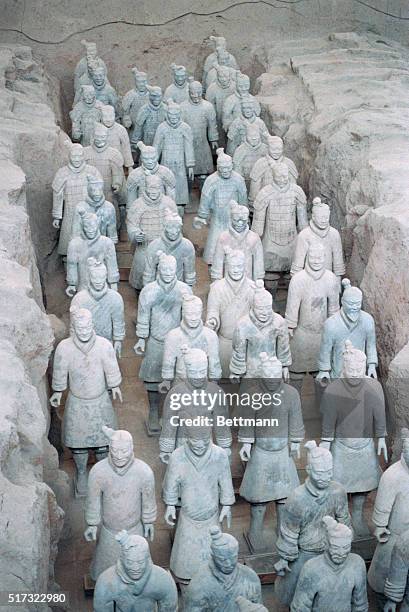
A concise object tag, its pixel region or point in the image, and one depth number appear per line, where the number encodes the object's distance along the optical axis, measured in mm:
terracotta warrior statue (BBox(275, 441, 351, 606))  7266
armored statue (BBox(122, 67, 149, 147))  13055
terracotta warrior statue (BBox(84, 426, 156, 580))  7352
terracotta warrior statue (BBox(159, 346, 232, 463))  7781
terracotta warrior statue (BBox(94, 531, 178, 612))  6523
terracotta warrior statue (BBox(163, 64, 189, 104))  12742
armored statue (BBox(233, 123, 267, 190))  11508
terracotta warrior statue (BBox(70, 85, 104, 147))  12372
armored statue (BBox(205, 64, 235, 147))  13016
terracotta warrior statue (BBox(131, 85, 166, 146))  12377
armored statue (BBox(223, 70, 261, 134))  12359
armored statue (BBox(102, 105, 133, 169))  11773
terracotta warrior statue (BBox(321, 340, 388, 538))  8000
